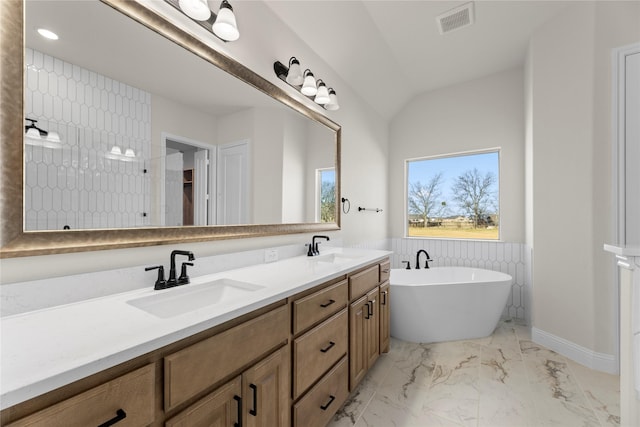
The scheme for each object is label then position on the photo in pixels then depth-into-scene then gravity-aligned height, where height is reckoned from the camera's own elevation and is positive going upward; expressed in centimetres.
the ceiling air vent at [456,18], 243 +175
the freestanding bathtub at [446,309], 264 -90
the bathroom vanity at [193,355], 59 -40
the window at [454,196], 361 +24
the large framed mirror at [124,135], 92 +34
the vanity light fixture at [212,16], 132 +96
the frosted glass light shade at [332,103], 239 +94
